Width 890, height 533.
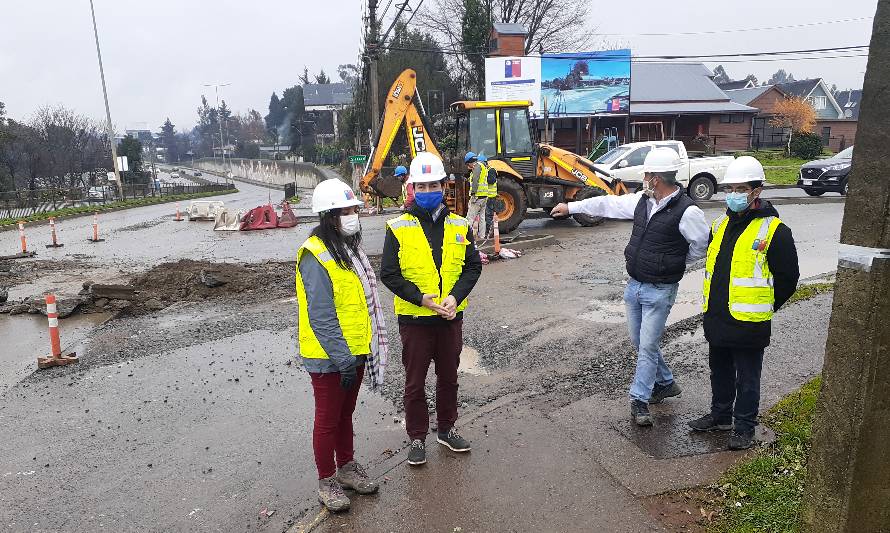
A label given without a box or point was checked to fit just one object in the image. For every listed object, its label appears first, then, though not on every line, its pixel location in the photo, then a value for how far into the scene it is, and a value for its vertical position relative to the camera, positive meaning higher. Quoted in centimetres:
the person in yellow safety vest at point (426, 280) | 399 -93
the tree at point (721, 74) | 9797 +915
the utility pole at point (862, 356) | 225 -89
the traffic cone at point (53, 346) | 695 -223
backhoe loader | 1442 -52
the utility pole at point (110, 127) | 3215 +116
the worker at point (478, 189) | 1185 -101
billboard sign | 3500 +309
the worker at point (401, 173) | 1355 -74
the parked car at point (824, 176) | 1819 -148
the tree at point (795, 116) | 4354 +76
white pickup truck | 1864 -113
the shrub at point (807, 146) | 3550 -112
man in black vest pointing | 428 -87
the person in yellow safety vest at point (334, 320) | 359 -106
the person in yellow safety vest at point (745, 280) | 392 -98
